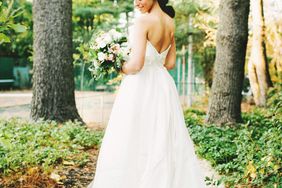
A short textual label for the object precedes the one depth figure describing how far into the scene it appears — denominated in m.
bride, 3.73
